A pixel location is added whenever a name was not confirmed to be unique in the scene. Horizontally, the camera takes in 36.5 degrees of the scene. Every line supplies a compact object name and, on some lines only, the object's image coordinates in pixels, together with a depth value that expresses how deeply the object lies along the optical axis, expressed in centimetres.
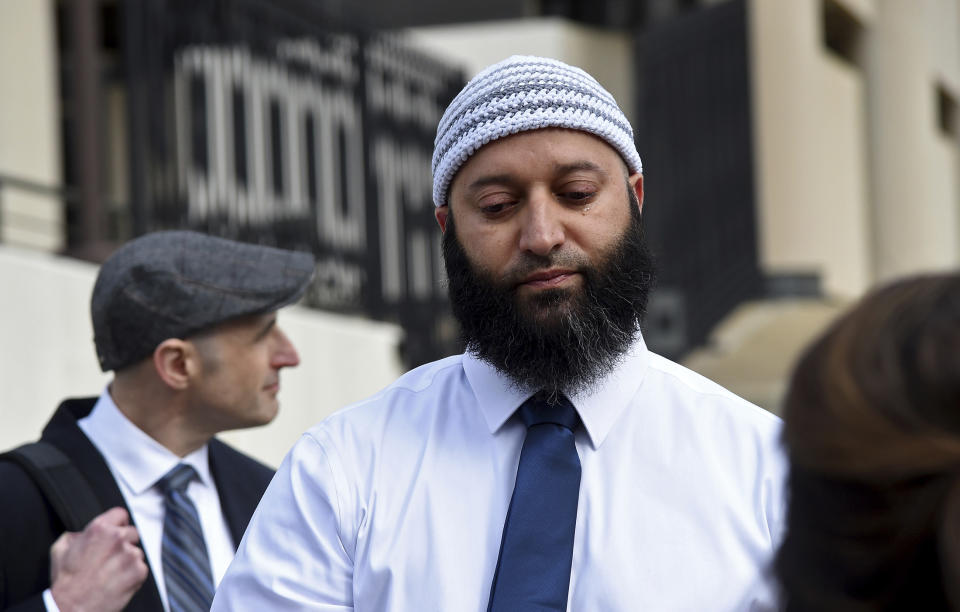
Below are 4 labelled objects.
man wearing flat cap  343
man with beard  232
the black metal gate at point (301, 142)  708
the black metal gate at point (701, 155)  1111
